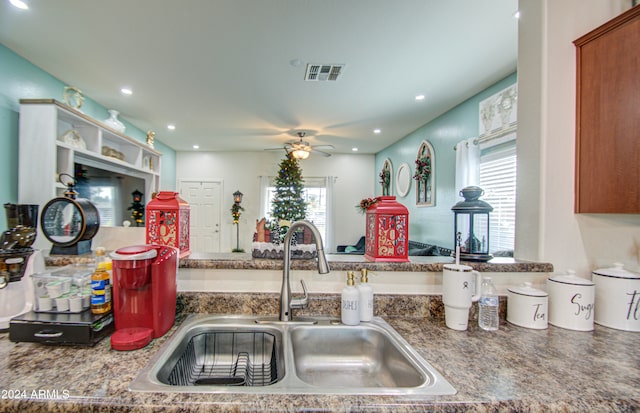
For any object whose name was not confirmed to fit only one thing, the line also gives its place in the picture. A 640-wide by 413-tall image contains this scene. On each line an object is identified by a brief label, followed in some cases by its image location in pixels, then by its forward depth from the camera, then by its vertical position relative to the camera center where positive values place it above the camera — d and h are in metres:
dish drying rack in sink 0.96 -0.53
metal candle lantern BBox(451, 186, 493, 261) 1.23 -0.07
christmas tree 4.30 +0.24
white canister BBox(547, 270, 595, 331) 1.02 -0.33
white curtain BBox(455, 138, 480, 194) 3.07 +0.53
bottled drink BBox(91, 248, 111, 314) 0.89 -0.27
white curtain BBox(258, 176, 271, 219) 6.30 +0.32
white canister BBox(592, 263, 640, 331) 1.02 -0.31
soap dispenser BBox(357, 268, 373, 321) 1.05 -0.32
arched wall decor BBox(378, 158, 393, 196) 5.52 +0.67
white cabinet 2.43 +0.57
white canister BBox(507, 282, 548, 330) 1.03 -0.35
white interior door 6.31 -0.05
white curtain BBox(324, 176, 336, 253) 6.32 -0.17
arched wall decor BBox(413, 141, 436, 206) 4.02 +0.53
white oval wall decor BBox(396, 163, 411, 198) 4.80 +0.54
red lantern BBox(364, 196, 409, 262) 1.19 -0.09
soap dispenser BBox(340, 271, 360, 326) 1.03 -0.34
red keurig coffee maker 0.84 -0.26
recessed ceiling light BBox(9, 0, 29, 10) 1.86 +1.35
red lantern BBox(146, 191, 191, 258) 1.17 -0.05
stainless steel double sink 0.94 -0.50
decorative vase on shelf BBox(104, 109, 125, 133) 3.45 +1.06
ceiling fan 4.41 +0.93
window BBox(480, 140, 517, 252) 2.66 +0.22
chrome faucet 1.02 -0.29
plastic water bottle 1.02 -0.35
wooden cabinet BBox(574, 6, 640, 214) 0.97 +0.35
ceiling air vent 2.65 +1.34
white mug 1.01 -0.30
